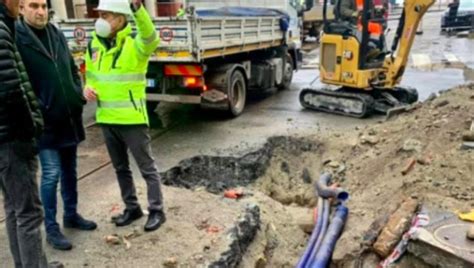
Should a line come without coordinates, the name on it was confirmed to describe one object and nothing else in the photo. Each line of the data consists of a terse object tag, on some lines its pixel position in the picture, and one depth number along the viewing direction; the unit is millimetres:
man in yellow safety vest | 3598
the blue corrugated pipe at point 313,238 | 4086
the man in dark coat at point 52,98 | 3381
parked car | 24969
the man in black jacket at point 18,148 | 2709
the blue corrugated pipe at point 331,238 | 4039
